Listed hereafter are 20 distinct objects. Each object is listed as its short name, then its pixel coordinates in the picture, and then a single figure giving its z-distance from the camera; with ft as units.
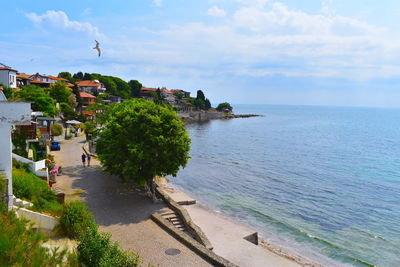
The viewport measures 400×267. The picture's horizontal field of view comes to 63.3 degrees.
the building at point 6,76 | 165.48
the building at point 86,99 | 279.47
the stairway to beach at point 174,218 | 68.16
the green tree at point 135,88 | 499.10
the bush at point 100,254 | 40.47
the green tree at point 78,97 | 255.91
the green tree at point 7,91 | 142.92
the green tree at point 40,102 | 138.00
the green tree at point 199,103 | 542.16
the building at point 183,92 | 612.29
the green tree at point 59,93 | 217.15
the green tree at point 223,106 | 625.29
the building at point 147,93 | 483.14
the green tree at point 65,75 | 408.05
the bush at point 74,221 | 51.11
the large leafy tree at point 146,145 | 74.90
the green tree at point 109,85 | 436.35
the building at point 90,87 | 361.71
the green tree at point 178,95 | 577.18
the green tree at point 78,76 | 446.97
